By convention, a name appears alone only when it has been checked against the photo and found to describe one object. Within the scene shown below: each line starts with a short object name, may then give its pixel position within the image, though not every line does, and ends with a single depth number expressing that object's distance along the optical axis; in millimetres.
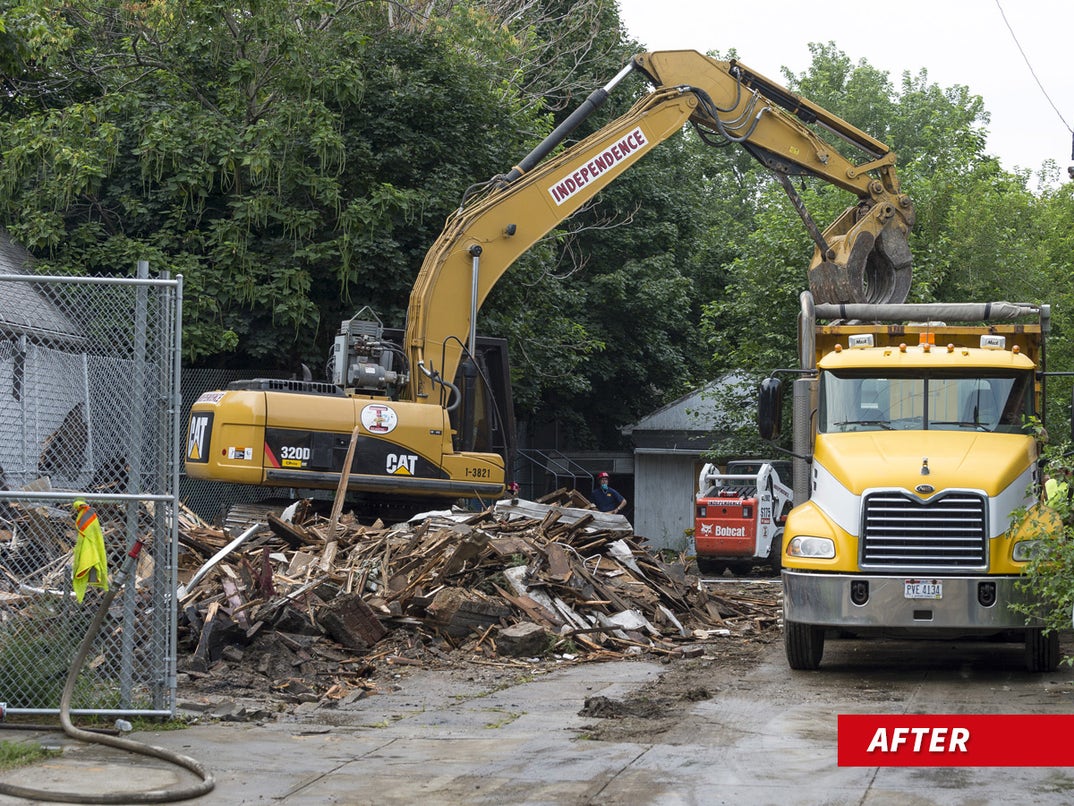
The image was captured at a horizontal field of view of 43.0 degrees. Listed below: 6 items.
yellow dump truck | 11078
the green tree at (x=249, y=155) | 23641
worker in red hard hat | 26922
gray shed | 36594
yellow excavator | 16625
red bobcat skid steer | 25672
